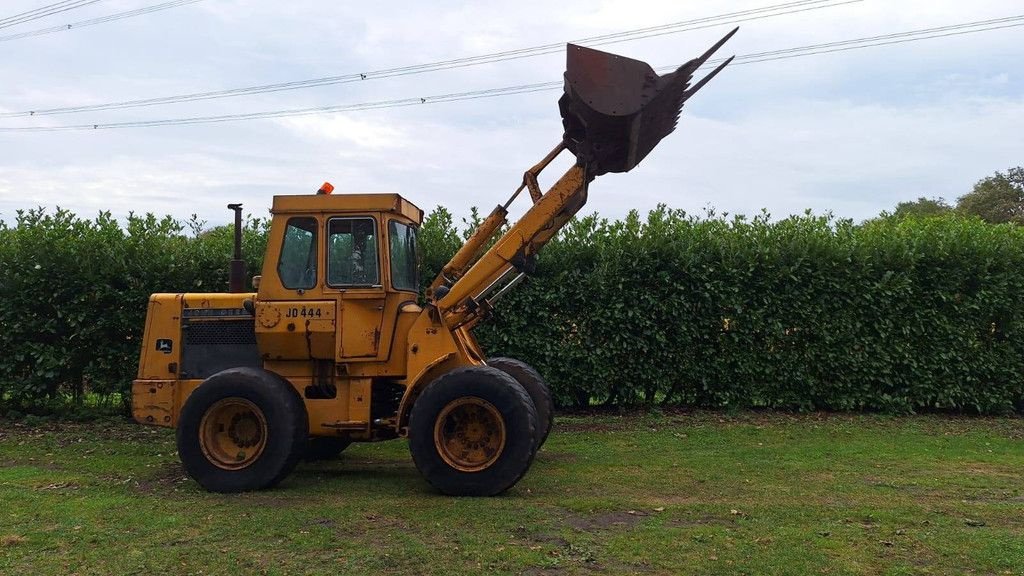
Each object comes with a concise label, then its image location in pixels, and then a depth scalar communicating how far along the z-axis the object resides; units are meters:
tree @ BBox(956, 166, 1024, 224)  39.31
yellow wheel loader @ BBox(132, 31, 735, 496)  6.96
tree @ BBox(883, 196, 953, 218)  44.81
